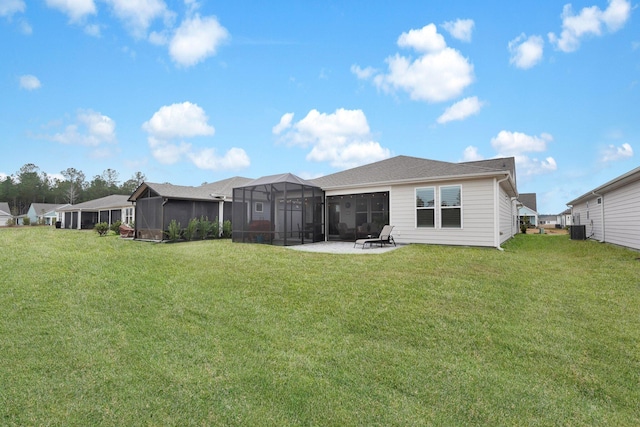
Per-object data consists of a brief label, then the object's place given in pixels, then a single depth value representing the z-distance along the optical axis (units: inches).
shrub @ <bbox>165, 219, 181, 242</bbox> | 609.6
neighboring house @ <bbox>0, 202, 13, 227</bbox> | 1889.8
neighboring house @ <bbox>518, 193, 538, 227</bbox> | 1614.2
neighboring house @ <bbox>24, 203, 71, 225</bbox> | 1915.4
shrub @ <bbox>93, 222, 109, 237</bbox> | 756.0
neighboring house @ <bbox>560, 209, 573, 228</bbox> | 1522.4
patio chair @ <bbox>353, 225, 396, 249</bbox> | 433.1
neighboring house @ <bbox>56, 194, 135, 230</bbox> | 992.9
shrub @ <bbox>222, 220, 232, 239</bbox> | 691.4
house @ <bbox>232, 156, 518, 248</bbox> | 412.2
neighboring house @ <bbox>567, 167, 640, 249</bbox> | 402.9
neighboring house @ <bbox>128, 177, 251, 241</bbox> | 634.8
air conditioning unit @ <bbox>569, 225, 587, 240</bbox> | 657.6
